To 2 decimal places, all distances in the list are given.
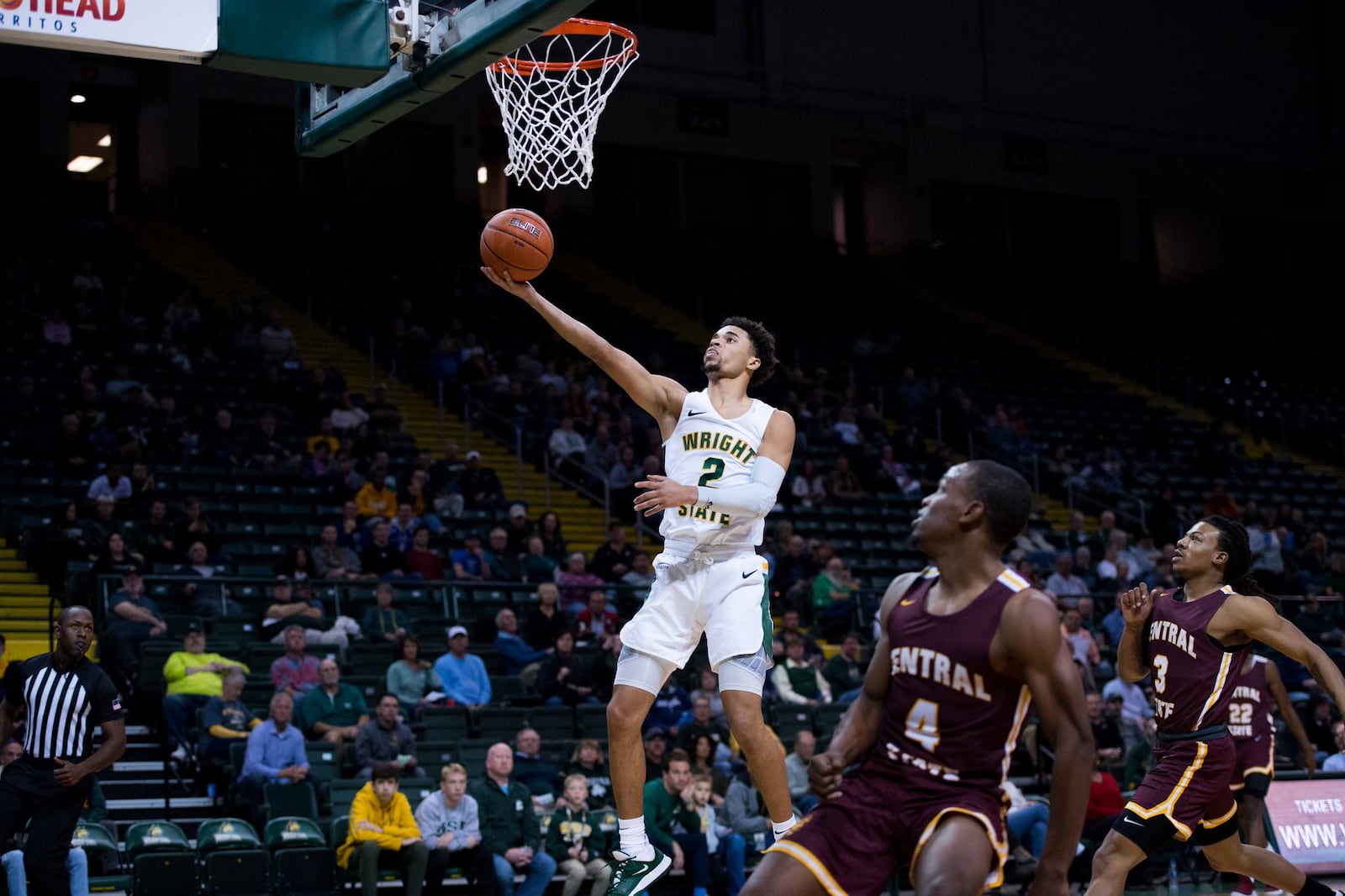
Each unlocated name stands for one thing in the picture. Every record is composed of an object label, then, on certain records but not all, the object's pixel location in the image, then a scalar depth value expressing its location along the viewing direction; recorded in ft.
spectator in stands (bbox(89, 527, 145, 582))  46.11
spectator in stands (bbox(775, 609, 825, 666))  52.34
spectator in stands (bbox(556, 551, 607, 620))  54.54
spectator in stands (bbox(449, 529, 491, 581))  54.24
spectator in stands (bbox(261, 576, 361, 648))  46.70
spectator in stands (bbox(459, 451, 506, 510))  60.34
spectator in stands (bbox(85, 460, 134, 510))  51.37
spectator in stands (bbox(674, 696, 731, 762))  44.37
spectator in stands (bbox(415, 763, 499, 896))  38.52
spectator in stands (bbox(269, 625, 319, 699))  43.37
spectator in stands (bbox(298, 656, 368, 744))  42.55
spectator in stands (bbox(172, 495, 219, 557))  49.98
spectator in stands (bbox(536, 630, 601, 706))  47.91
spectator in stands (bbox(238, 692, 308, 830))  39.58
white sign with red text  24.76
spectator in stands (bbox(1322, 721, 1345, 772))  49.39
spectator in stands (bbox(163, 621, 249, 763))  42.01
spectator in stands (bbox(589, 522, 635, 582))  56.59
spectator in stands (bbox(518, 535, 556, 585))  55.31
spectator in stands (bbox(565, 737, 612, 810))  43.04
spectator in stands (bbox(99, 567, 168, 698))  43.42
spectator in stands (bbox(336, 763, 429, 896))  37.37
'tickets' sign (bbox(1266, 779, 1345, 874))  43.88
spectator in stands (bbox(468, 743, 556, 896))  39.01
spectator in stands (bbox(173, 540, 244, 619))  47.70
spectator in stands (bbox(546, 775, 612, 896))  39.40
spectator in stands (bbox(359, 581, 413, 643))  48.39
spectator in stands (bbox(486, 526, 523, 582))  55.01
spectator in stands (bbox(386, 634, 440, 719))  45.21
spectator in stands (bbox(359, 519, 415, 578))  52.54
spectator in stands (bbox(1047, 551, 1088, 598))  63.57
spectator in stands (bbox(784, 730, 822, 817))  44.06
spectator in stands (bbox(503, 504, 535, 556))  57.67
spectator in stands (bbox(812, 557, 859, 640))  57.62
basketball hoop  34.81
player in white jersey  22.98
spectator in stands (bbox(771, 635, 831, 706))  51.34
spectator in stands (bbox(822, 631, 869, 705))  52.90
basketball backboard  25.45
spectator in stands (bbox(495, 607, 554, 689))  49.60
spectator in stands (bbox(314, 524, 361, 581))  51.06
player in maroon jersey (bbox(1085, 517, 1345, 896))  25.43
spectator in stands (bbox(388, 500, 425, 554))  53.93
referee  29.94
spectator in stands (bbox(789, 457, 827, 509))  67.56
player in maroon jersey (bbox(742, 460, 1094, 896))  15.74
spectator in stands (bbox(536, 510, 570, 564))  57.88
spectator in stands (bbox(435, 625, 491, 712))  46.11
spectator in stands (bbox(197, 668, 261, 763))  41.19
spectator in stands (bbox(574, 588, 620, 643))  51.21
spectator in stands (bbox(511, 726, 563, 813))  42.91
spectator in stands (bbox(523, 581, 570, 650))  50.47
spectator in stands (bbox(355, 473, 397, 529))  56.29
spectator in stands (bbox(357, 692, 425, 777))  41.32
